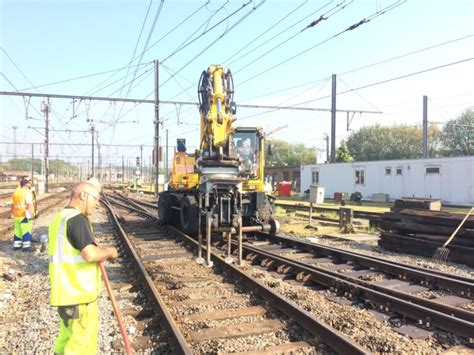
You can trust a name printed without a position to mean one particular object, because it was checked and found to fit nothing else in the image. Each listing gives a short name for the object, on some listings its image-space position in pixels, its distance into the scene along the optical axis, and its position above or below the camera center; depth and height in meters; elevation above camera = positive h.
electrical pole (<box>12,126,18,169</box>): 82.19 +5.37
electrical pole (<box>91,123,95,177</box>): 59.71 +5.99
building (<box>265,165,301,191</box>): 53.16 +0.33
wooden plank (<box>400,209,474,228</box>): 10.10 -0.97
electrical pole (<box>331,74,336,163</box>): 33.84 +5.00
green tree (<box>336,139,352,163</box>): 53.94 +2.72
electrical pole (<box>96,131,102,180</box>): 73.35 +2.94
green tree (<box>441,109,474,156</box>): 71.56 +6.77
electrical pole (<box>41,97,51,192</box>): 45.10 +4.63
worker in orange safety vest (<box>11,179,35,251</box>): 10.91 -1.02
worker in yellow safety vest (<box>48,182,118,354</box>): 3.43 -0.74
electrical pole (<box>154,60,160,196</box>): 31.22 +4.36
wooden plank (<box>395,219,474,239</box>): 9.81 -1.25
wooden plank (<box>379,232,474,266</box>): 9.46 -1.67
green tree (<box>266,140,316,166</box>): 105.94 +6.44
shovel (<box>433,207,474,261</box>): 9.76 -1.66
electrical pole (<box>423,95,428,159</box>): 36.06 +4.77
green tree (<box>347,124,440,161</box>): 79.12 +6.56
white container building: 26.25 -0.07
